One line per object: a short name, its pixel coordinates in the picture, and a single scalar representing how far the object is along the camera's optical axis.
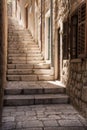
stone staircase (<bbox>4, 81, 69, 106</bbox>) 7.75
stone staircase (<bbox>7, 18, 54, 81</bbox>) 10.81
